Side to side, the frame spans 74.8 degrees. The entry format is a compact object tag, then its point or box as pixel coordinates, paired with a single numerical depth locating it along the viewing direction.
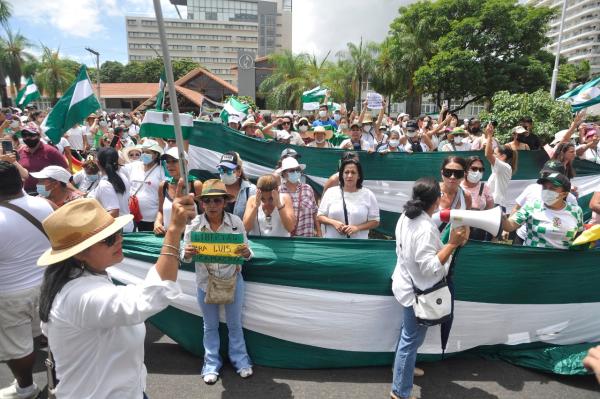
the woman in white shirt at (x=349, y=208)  3.81
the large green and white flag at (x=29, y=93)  11.56
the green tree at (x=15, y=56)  44.53
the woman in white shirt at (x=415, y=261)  2.58
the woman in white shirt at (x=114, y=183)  4.25
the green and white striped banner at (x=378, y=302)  3.30
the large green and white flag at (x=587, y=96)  6.76
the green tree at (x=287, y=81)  38.62
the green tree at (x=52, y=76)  45.22
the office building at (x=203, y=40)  98.94
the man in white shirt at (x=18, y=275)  2.80
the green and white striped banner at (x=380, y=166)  6.05
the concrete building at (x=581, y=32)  84.31
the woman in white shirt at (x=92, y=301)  1.54
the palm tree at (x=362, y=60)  39.59
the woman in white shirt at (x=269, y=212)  3.51
